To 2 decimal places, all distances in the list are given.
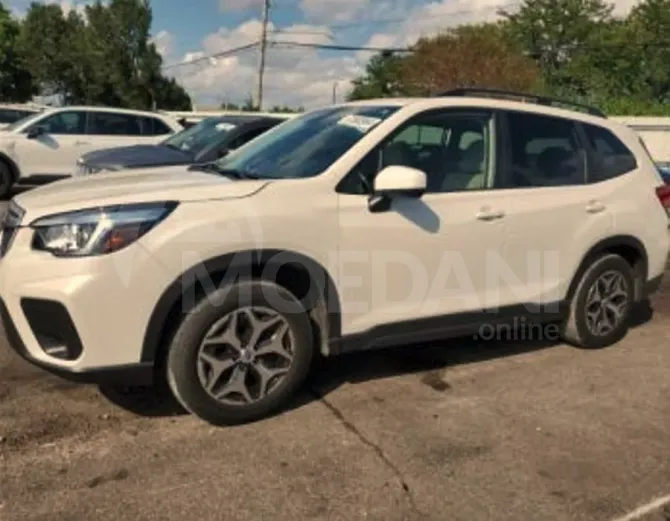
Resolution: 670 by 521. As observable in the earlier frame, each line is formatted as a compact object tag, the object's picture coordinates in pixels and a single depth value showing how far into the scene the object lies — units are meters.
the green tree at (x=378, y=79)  68.44
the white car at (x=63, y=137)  13.12
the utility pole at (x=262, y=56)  37.22
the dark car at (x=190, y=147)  9.45
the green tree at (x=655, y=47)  55.47
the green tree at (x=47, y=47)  56.22
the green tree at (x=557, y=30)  59.88
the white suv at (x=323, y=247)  3.68
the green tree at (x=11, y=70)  57.81
